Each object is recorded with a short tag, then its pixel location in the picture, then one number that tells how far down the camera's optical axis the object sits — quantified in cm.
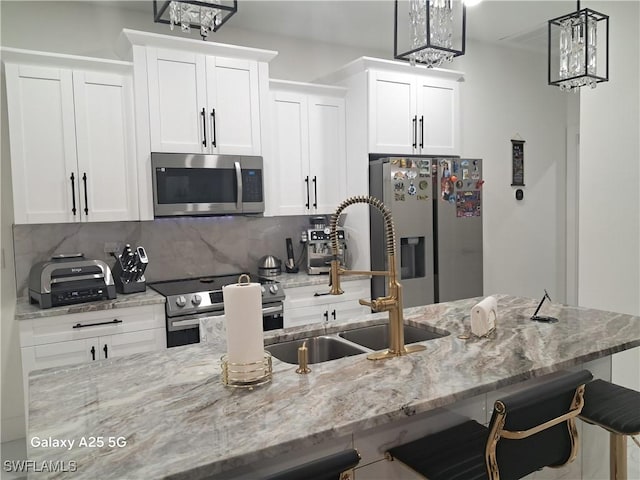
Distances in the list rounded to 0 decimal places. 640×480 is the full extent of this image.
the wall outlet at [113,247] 354
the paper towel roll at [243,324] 146
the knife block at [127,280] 323
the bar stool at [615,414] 176
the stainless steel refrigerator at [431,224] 381
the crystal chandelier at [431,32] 188
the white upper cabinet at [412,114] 389
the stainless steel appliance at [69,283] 288
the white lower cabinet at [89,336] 281
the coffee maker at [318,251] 386
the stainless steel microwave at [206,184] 330
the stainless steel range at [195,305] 312
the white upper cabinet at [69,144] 298
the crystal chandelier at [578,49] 219
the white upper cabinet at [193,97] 322
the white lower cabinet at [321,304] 360
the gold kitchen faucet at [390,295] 178
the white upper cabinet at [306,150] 381
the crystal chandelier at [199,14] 164
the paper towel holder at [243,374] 149
